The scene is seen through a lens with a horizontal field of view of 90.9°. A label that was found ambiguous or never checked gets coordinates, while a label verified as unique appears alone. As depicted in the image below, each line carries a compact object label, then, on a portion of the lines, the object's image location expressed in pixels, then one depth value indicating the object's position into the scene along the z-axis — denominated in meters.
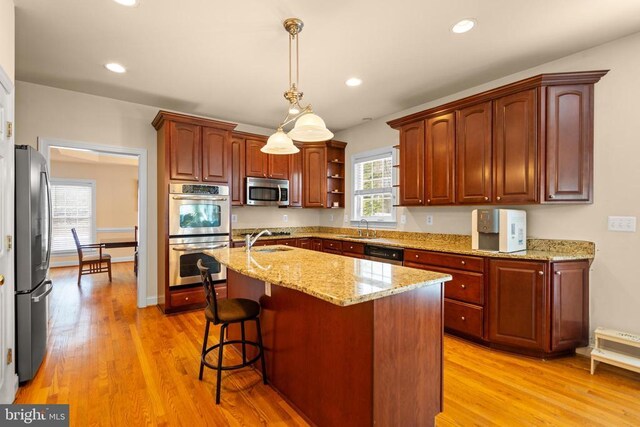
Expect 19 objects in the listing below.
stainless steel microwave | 4.70
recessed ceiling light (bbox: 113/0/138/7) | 2.13
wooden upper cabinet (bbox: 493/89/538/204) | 2.77
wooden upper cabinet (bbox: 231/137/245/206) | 4.56
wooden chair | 5.47
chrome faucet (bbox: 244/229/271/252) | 2.86
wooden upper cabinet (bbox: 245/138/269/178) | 4.71
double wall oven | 3.80
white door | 1.87
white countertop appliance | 2.78
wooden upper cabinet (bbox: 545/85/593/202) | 2.68
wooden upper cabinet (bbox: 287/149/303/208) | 5.11
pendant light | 2.15
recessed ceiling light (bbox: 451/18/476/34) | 2.35
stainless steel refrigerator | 2.20
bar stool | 2.06
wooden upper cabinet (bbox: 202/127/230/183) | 4.05
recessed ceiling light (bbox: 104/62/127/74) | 3.02
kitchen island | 1.49
